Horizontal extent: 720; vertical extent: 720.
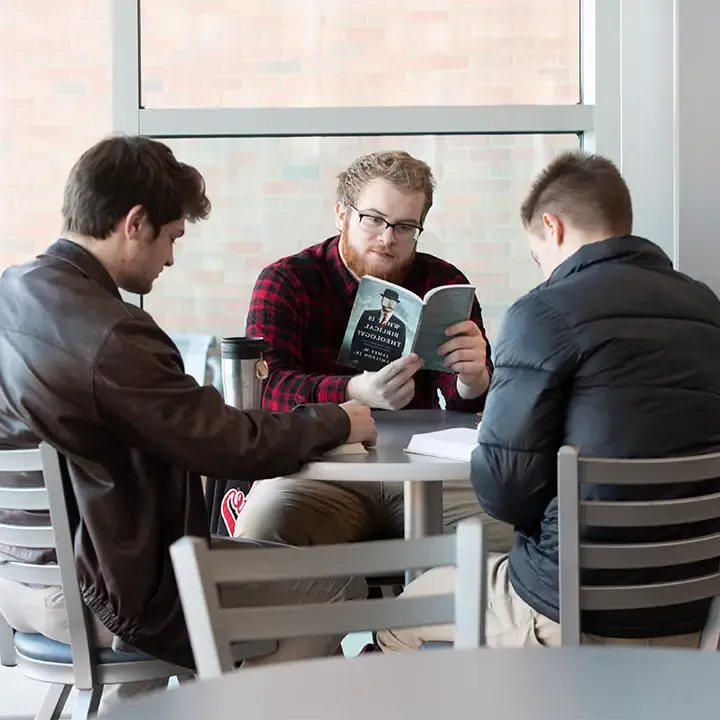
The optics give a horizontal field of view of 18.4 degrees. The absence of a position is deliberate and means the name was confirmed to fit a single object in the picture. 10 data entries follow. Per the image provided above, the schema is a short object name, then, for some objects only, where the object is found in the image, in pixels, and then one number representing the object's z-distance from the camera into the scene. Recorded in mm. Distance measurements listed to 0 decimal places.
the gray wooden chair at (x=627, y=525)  3872
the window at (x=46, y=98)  5516
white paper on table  4214
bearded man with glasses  4658
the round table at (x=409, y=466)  4126
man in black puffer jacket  3988
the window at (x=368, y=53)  5511
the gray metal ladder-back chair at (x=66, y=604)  3988
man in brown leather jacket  4014
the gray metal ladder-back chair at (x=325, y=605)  3466
